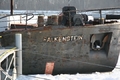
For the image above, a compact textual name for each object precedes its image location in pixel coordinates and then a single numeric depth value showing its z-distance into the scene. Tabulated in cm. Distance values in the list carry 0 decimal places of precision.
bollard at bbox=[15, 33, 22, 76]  1463
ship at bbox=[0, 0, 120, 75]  1538
